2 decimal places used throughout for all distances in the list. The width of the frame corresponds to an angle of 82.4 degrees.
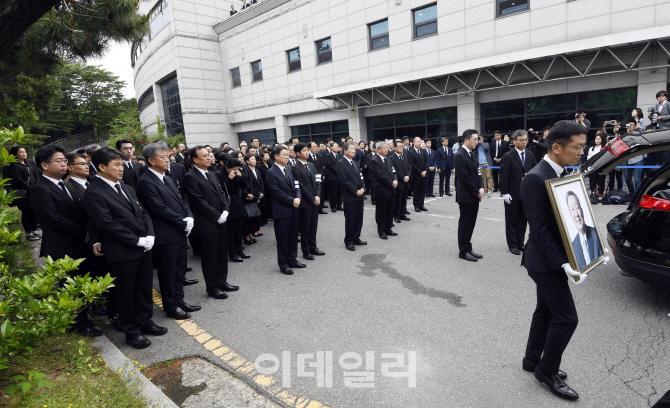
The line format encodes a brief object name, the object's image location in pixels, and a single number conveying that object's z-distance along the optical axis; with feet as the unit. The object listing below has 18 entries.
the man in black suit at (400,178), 28.66
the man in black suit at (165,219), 14.43
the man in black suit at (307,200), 21.01
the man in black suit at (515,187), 20.77
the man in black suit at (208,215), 16.17
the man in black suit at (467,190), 20.31
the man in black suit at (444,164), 41.37
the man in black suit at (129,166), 20.85
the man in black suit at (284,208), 19.72
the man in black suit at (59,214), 13.24
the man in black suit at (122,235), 12.32
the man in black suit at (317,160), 35.65
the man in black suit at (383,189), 25.14
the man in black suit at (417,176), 33.96
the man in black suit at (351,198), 23.56
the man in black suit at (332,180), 36.65
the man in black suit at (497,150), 39.42
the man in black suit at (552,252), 9.12
